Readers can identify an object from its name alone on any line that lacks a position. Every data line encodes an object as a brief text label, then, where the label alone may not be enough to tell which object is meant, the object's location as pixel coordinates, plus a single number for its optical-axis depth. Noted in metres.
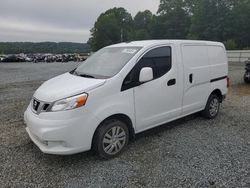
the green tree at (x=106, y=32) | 73.44
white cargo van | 3.14
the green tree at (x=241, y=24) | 42.81
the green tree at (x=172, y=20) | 60.44
